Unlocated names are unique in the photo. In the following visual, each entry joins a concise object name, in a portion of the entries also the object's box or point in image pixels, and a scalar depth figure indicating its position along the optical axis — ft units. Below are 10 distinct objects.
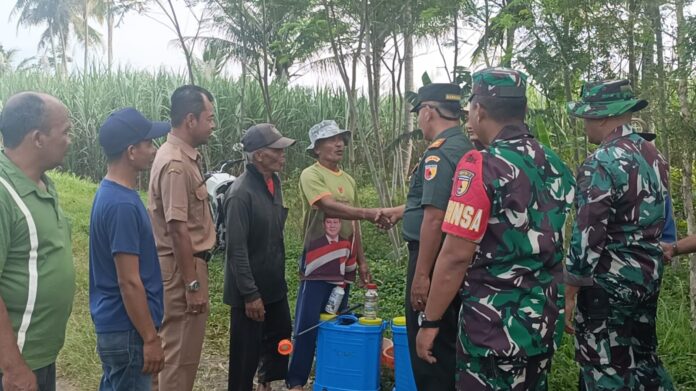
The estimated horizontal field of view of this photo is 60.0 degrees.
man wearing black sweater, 11.71
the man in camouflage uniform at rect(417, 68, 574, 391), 7.30
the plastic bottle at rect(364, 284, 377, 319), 12.26
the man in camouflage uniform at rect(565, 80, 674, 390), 8.98
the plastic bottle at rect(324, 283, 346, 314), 13.10
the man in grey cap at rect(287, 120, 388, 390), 12.88
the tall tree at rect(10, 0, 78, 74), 118.11
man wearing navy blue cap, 7.95
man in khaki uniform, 10.30
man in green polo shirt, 6.79
